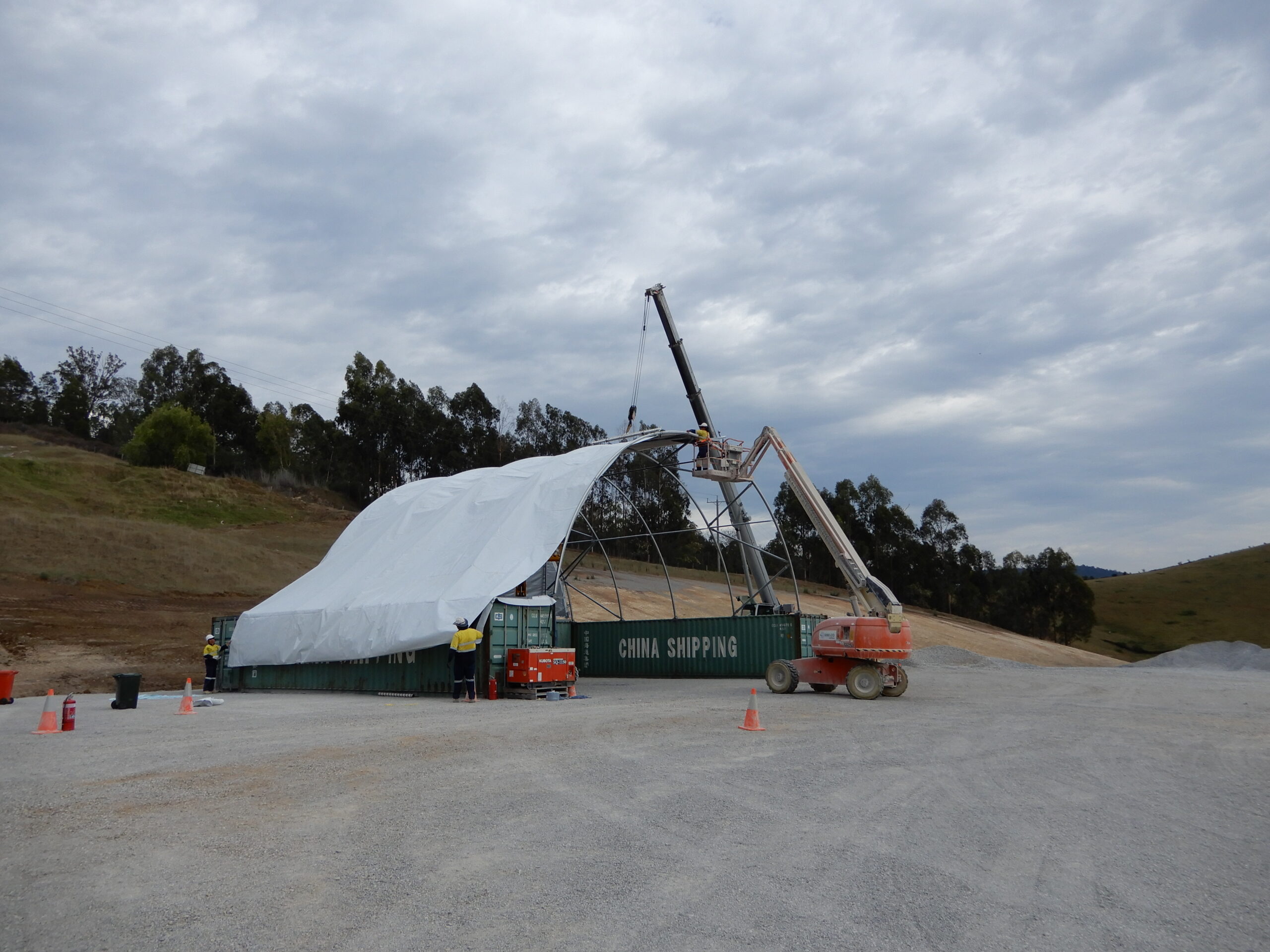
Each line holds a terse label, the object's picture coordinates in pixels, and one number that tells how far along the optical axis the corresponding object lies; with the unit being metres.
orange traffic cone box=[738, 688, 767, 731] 13.89
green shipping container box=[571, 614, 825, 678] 28.12
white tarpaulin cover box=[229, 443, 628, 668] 22.69
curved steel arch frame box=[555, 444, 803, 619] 30.98
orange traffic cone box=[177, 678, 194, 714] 17.69
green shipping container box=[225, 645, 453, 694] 23.25
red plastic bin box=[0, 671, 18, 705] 19.80
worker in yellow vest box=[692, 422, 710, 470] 30.69
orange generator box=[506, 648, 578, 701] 21.45
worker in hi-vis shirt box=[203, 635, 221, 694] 26.05
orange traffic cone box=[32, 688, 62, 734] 13.65
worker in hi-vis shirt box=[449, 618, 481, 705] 20.38
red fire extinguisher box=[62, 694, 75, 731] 13.93
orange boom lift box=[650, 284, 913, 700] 20.33
